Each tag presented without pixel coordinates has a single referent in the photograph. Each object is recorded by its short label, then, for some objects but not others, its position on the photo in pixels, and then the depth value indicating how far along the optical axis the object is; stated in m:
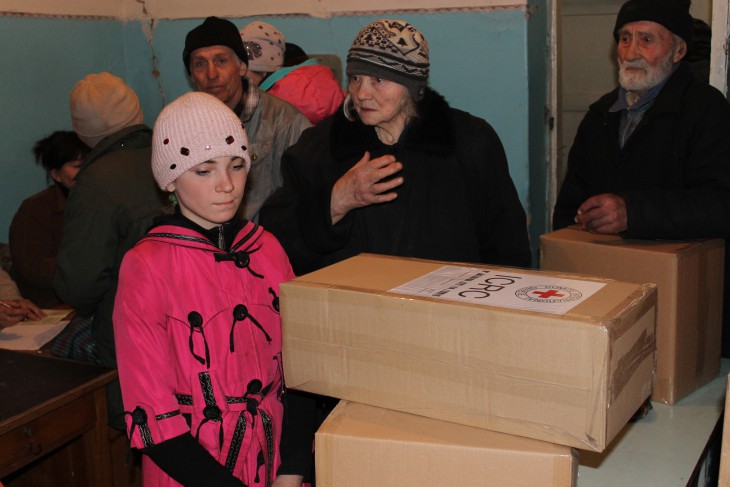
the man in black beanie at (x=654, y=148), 1.84
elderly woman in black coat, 1.76
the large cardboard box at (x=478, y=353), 1.07
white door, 5.30
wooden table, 1.96
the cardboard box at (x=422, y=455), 1.12
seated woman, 3.20
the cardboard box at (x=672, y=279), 1.66
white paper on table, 2.60
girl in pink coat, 1.38
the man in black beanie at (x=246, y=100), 2.83
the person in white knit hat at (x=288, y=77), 3.10
